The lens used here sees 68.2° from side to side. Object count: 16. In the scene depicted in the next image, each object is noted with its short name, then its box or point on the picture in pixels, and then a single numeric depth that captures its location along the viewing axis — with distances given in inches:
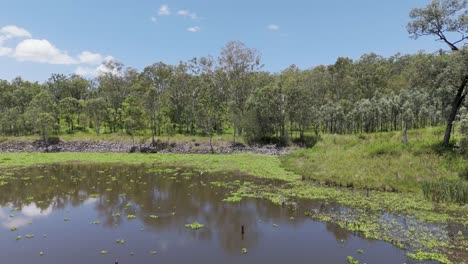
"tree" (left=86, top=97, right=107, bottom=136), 2753.4
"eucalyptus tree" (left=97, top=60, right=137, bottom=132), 3053.6
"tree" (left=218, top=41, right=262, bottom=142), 2655.0
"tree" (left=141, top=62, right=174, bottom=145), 2726.4
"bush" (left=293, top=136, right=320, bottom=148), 2190.9
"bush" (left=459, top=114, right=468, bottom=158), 872.9
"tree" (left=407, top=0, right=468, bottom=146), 1091.3
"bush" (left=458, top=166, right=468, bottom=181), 929.4
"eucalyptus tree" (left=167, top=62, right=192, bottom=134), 2736.2
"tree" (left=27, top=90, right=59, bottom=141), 2405.6
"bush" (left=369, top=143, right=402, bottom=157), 1175.6
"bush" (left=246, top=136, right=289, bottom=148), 2282.7
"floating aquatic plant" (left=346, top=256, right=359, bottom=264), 534.6
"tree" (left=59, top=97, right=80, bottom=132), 2962.6
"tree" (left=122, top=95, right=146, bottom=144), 2281.3
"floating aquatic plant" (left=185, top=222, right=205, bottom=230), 701.9
